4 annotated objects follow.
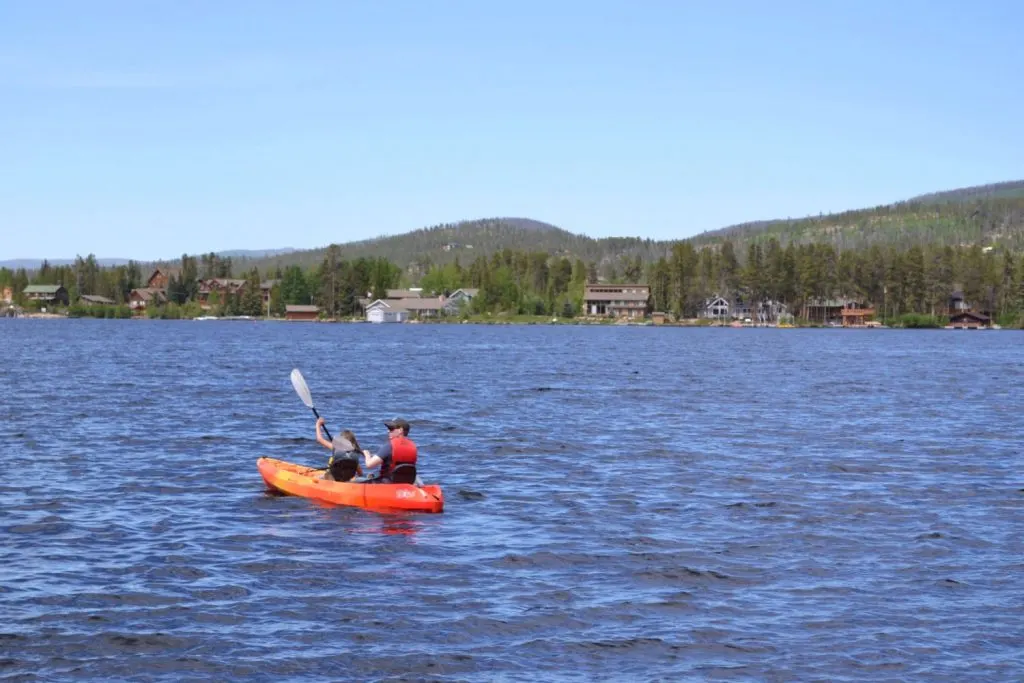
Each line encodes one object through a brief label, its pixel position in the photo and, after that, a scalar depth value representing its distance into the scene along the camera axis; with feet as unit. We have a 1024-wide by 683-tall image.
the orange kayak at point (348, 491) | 75.15
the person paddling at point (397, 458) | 76.69
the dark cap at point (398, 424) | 75.92
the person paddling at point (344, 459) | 79.56
